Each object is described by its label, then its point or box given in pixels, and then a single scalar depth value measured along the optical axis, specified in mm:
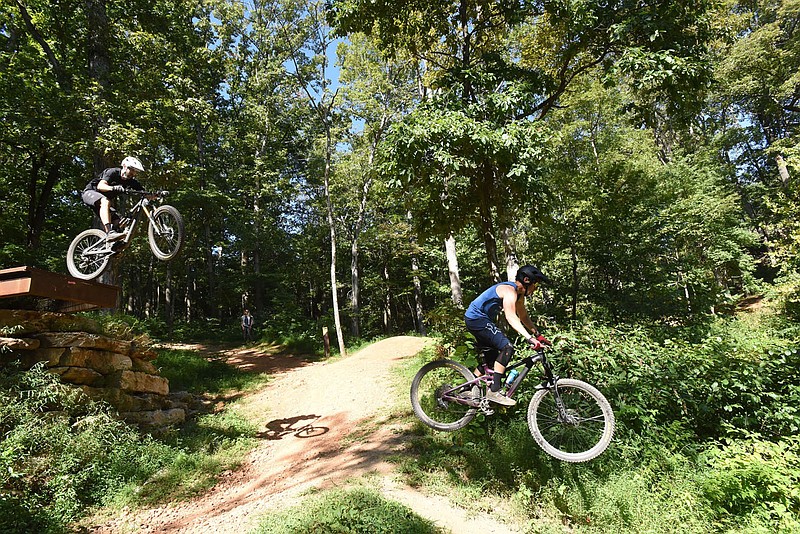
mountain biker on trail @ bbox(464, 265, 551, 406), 4246
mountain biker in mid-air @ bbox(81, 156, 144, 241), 5438
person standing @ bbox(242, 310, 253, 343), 19906
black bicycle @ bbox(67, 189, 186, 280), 5305
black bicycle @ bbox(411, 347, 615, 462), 4219
